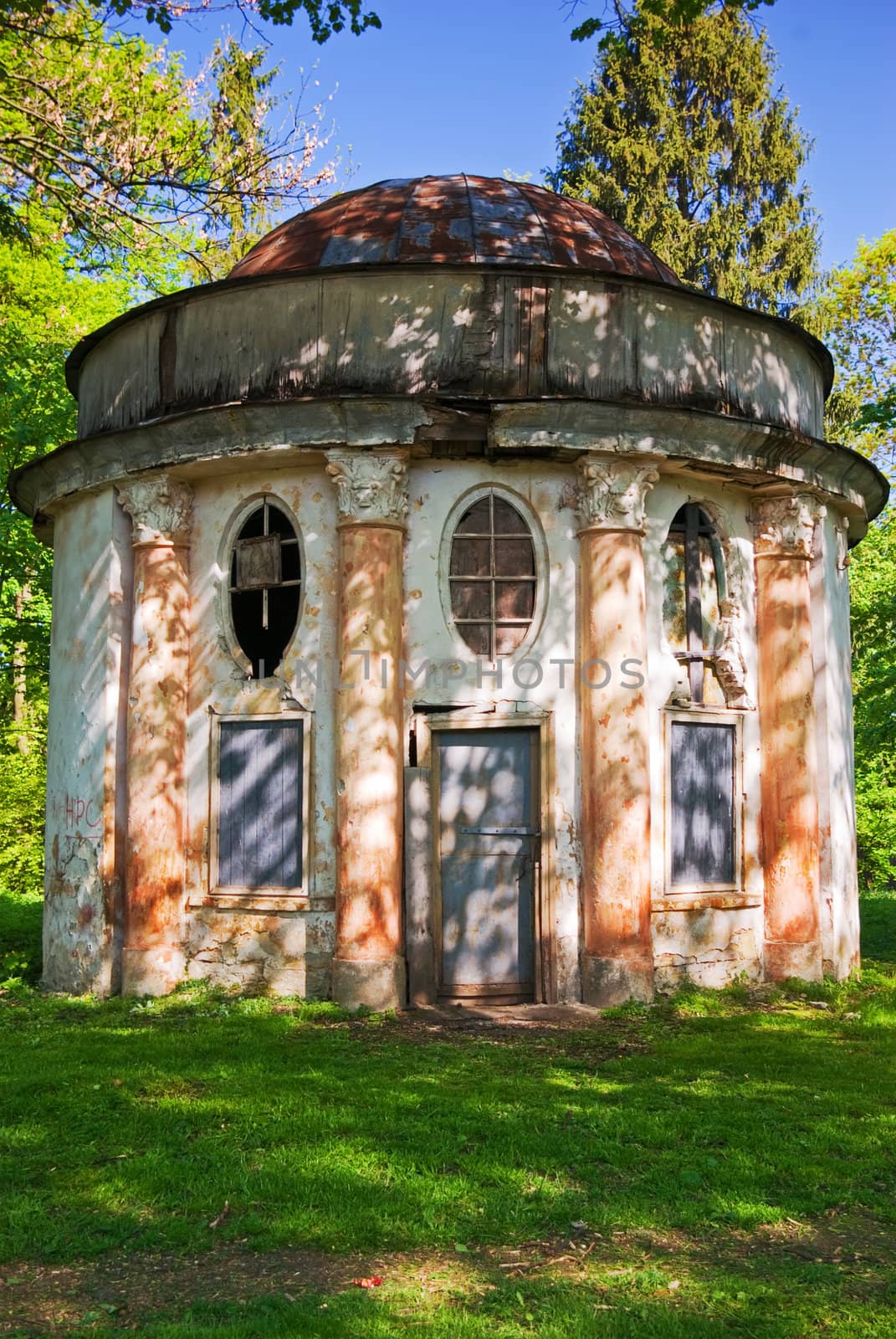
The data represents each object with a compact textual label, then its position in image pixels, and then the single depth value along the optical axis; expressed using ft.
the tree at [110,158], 26.23
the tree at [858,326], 78.43
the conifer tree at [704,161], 85.15
